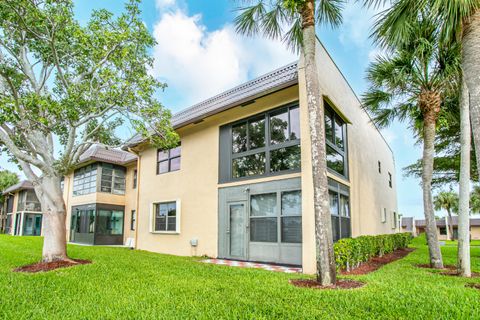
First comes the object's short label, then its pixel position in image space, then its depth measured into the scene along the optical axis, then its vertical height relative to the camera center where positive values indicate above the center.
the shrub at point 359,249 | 8.02 -1.34
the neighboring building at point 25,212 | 29.65 -0.69
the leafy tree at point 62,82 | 7.77 +3.53
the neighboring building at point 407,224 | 51.84 -2.91
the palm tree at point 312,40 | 5.85 +3.84
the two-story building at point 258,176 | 9.49 +1.15
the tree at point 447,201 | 42.84 +0.81
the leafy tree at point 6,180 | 34.74 +2.84
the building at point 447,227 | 46.63 -3.41
